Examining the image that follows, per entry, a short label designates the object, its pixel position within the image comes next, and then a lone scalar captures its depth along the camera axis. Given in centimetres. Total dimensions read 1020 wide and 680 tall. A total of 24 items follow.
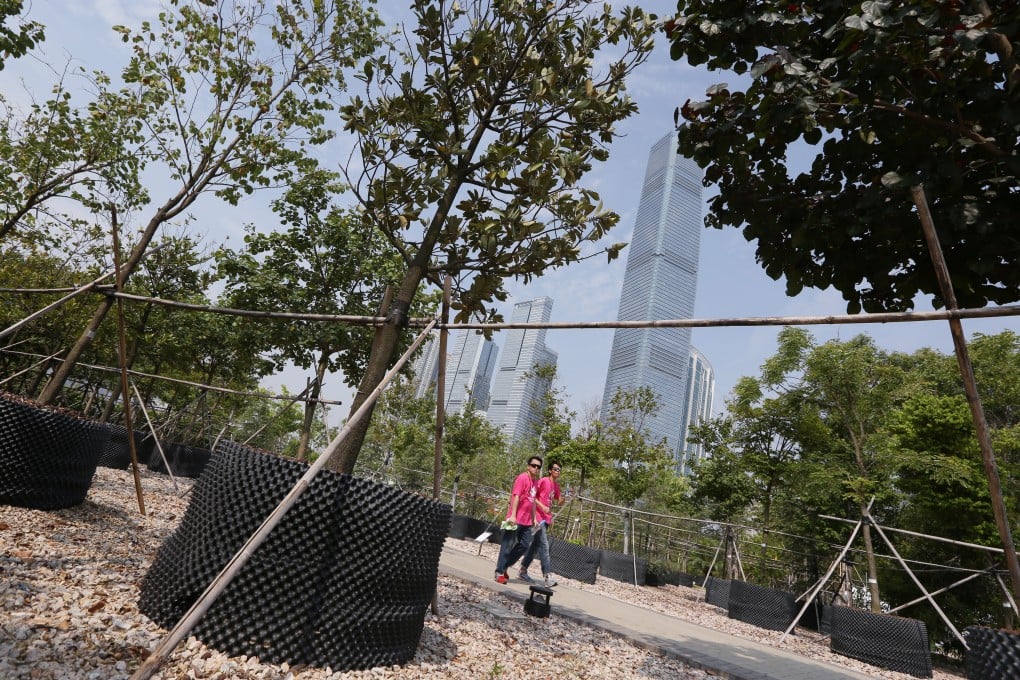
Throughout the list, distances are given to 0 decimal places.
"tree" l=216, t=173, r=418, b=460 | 1196
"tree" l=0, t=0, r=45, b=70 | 733
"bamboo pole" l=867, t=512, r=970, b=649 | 853
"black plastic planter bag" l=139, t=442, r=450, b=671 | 304
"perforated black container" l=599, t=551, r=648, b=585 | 1543
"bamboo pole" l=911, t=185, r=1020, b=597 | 258
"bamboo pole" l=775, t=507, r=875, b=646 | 965
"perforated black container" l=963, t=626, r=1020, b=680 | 285
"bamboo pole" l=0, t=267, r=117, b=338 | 517
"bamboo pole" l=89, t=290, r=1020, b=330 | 266
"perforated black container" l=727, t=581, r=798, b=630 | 1097
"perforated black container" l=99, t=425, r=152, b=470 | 1313
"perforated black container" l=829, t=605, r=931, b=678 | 824
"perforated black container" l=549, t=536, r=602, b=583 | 1260
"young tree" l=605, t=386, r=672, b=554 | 1897
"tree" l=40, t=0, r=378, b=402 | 873
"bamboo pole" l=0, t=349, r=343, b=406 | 898
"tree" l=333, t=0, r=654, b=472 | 492
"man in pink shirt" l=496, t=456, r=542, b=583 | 744
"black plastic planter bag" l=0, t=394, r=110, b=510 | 508
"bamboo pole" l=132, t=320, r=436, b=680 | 235
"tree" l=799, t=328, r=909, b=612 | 1432
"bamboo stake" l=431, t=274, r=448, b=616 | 474
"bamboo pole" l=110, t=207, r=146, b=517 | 506
